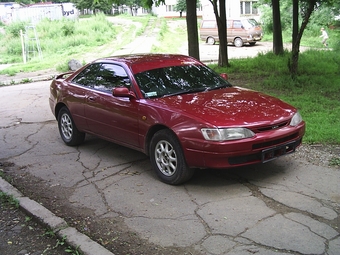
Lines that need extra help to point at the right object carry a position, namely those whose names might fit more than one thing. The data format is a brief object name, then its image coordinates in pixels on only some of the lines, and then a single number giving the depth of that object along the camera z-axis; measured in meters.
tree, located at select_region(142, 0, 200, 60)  11.96
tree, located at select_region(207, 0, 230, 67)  14.69
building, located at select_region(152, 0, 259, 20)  44.53
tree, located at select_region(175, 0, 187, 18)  50.05
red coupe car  4.92
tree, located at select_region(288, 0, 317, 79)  10.66
